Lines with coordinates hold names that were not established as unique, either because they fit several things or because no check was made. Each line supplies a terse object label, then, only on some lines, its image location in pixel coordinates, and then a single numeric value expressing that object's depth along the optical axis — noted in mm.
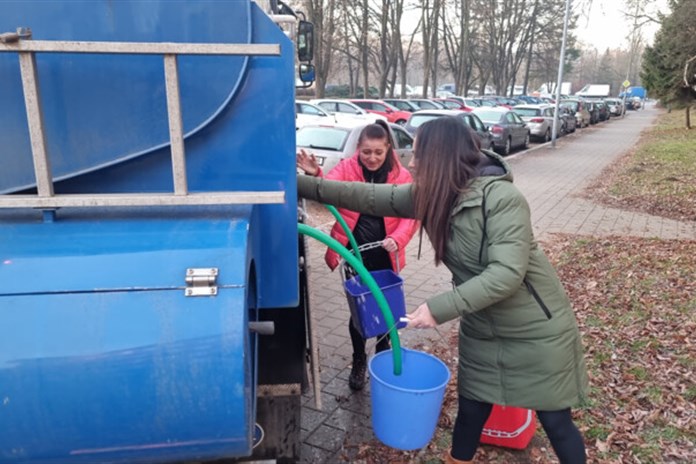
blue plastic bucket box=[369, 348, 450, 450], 2293
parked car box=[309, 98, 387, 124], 21681
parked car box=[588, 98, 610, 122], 41078
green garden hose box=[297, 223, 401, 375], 2395
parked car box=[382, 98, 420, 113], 27438
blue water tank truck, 1379
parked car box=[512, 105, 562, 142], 23828
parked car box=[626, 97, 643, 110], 66688
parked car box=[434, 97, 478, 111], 29400
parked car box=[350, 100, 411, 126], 23516
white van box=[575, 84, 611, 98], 67325
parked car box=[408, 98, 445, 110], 28250
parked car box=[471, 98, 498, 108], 34381
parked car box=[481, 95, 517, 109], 37312
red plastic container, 2955
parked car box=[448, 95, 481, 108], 32794
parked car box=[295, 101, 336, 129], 17608
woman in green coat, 2076
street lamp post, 19562
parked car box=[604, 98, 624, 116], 48781
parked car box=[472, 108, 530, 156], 18469
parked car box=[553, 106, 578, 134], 28270
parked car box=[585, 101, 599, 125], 38131
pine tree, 12211
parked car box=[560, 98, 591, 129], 32141
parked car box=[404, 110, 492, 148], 15781
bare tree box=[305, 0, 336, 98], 27844
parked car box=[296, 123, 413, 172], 9359
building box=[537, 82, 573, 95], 70312
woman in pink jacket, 3363
